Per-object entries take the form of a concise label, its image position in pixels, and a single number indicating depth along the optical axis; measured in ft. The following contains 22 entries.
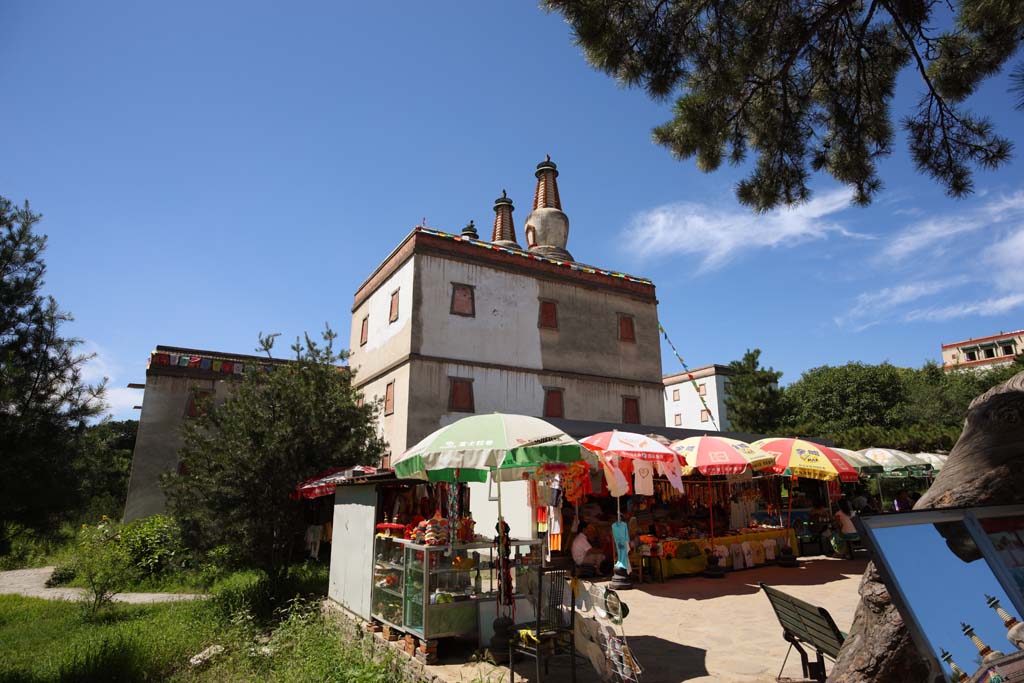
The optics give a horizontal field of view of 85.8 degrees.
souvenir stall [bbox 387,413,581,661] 21.68
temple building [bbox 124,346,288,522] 72.74
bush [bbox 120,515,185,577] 57.47
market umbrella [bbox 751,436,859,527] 41.52
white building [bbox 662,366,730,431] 151.53
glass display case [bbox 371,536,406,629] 25.98
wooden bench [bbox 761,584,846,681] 16.40
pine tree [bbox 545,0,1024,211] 19.02
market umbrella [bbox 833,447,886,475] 49.60
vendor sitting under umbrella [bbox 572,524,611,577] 40.83
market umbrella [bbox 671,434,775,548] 38.37
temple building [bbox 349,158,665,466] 63.00
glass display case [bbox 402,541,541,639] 22.95
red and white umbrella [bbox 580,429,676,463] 35.68
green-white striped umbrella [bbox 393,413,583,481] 21.49
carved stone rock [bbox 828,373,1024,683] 9.93
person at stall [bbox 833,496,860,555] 47.57
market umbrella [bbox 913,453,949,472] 58.03
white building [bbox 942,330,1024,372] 185.78
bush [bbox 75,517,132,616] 44.19
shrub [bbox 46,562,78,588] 58.75
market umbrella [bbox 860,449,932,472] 53.88
